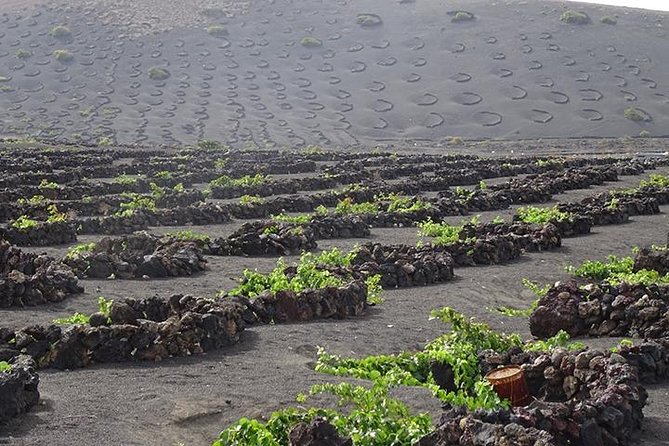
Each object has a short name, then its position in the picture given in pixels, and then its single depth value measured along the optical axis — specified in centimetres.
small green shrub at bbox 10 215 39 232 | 1980
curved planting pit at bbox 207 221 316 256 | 1867
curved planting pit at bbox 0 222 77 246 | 1956
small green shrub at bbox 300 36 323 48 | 9731
